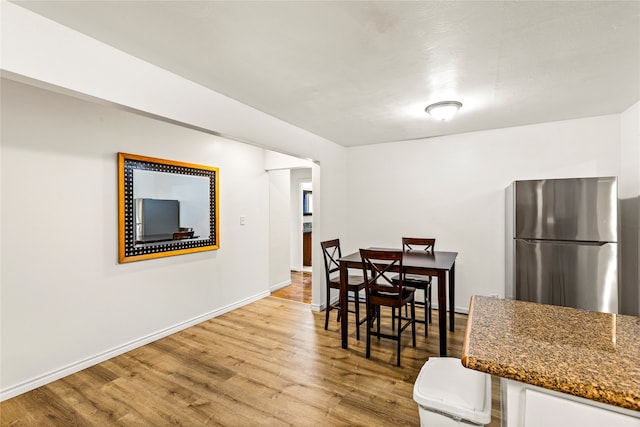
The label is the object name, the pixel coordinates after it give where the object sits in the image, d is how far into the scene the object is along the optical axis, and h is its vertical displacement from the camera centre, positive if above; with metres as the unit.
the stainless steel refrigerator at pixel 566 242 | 2.71 -0.28
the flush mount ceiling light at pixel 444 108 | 2.82 +0.96
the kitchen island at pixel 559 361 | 0.81 -0.45
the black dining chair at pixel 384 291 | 2.75 -0.74
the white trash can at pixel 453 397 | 1.26 -0.80
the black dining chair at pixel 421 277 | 3.36 -0.77
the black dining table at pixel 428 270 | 2.79 -0.54
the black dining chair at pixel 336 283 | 3.23 -0.78
